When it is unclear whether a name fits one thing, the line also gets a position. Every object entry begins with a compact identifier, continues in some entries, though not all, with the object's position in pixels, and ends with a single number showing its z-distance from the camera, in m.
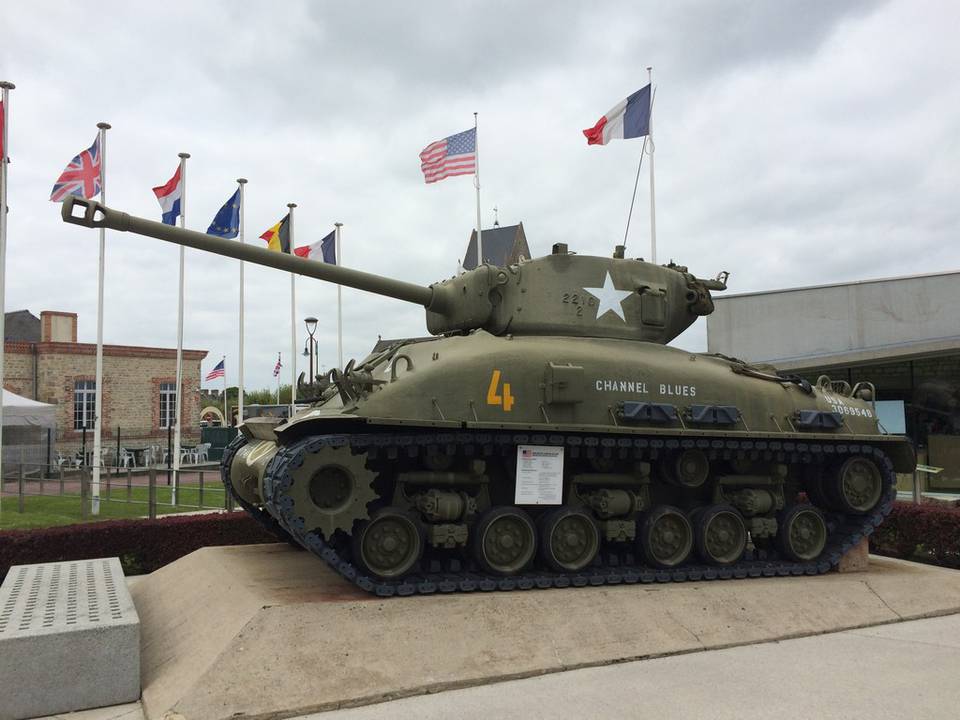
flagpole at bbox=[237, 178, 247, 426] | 19.31
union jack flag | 15.48
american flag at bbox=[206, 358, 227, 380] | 34.19
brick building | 34.72
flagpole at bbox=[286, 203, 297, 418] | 23.25
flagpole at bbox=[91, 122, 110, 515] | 15.72
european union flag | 18.95
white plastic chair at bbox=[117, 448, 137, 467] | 29.14
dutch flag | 17.73
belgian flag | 20.66
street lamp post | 26.58
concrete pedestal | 6.04
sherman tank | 7.75
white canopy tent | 24.36
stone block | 5.79
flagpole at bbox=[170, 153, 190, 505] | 16.70
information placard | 8.40
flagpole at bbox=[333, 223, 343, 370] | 25.92
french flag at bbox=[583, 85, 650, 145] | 17.50
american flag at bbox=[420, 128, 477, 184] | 18.98
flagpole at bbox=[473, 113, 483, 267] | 19.19
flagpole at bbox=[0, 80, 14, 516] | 14.16
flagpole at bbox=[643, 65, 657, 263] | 18.11
